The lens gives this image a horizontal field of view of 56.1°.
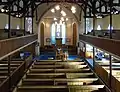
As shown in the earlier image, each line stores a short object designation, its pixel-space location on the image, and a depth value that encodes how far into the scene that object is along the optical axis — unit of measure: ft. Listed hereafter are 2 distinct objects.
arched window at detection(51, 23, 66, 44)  47.31
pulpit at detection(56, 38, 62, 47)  45.76
